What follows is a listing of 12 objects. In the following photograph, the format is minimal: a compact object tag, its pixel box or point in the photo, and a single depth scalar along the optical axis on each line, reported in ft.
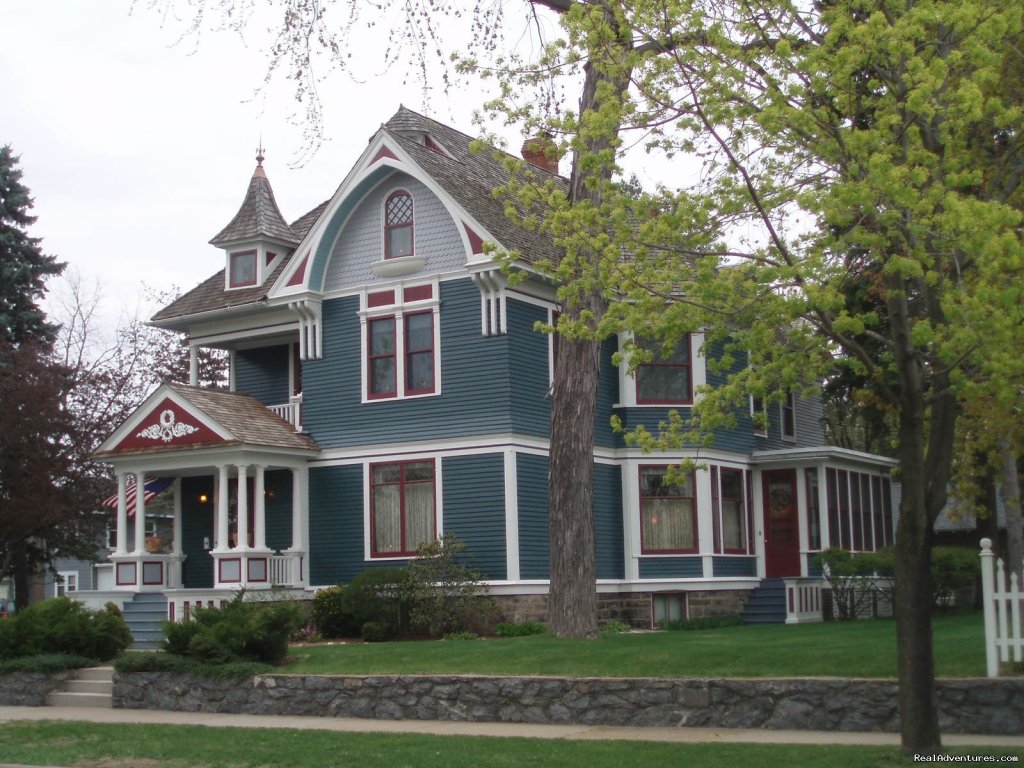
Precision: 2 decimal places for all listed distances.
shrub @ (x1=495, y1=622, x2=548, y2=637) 76.02
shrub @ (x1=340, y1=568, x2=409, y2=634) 77.82
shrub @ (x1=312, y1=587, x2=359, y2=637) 79.36
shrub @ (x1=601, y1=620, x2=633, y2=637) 77.37
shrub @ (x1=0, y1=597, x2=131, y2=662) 63.87
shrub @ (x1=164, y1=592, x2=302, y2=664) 57.36
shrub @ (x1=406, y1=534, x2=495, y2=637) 76.59
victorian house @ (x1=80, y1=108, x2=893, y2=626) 80.74
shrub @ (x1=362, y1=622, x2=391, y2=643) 76.54
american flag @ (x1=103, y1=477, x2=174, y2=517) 95.13
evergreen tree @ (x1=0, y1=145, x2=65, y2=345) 118.11
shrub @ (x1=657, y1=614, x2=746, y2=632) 83.56
